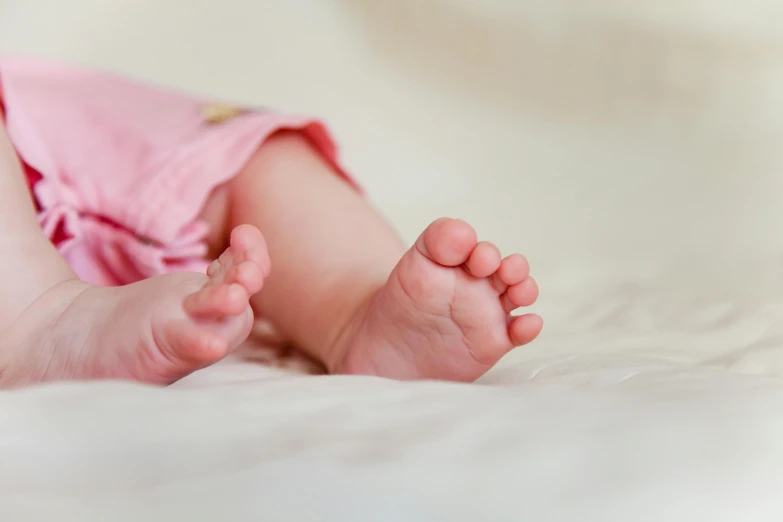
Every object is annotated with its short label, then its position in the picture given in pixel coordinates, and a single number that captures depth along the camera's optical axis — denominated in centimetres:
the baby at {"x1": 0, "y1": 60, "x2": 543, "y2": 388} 47
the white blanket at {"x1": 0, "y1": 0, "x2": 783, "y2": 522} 31
